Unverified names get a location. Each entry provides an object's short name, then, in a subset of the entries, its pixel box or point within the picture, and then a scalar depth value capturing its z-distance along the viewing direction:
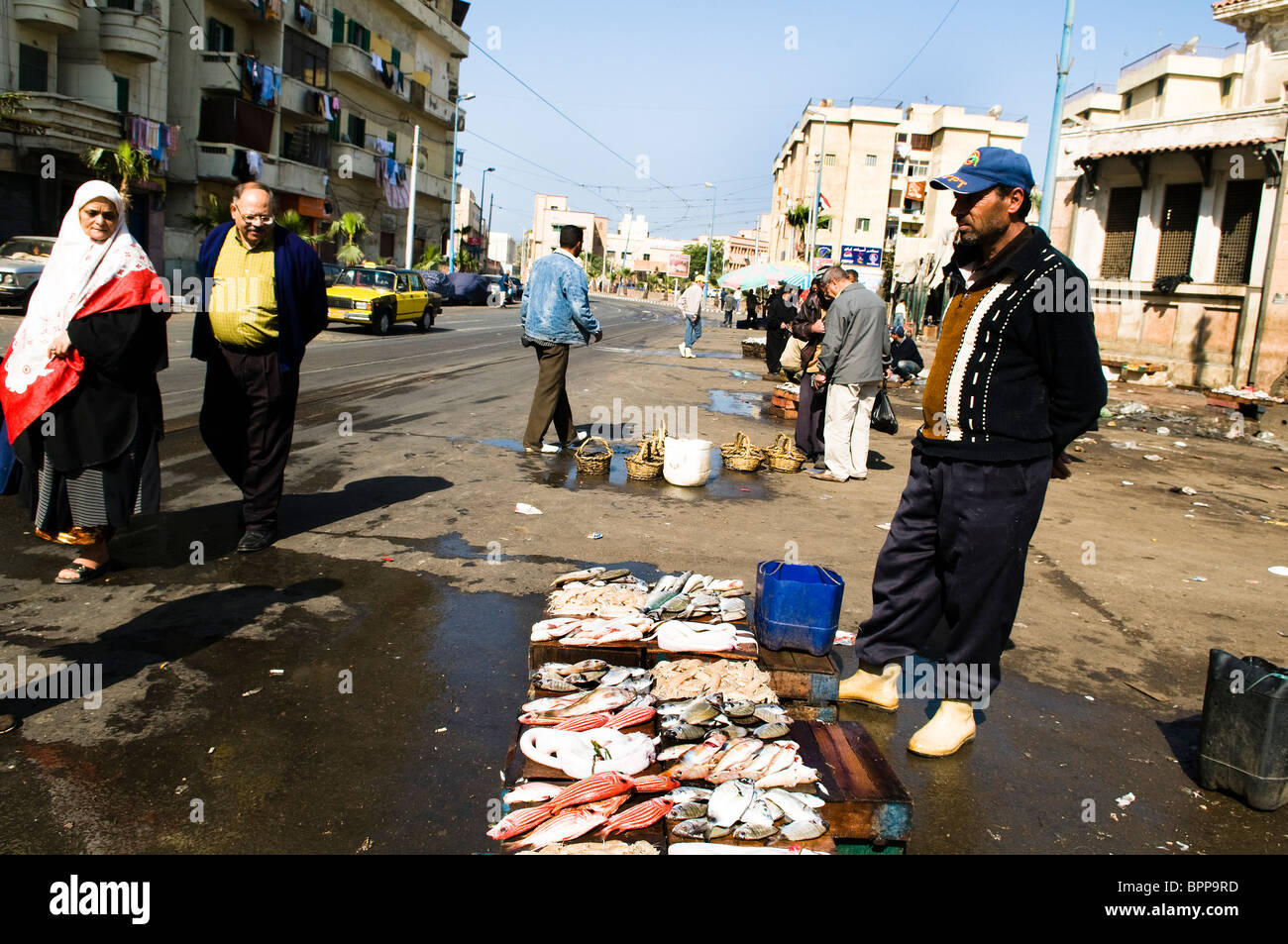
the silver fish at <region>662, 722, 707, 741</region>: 3.17
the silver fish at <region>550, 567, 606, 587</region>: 4.57
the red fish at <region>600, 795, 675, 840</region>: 2.67
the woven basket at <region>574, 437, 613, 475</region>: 8.25
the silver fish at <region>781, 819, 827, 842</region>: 2.66
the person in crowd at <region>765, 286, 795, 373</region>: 16.20
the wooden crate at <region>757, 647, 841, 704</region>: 3.73
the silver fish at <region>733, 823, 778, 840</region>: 2.63
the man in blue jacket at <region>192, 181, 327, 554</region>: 5.48
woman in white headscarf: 4.72
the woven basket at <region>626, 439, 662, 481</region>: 8.26
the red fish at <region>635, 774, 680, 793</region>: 2.90
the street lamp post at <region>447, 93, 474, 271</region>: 53.52
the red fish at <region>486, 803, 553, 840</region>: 2.69
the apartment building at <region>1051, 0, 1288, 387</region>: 22.78
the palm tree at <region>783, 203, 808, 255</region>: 61.22
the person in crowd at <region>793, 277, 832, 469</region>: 9.74
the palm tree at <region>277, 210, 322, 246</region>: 33.53
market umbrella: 24.91
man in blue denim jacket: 8.66
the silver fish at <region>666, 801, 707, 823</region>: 2.72
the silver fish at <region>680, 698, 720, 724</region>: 3.29
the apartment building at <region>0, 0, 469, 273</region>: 26.77
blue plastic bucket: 3.86
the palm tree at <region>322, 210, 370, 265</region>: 39.03
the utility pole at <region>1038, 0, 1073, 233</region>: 17.95
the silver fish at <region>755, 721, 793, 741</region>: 3.22
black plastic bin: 3.34
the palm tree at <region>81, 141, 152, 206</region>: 26.44
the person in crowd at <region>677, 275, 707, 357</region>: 24.03
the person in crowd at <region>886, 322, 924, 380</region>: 12.51
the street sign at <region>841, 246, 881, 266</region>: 41.75
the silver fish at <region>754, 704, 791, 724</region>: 3.32
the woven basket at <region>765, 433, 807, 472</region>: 9.23
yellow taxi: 24.38
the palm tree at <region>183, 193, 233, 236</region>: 31.58
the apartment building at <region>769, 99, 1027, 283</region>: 82.56
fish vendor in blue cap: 3.33
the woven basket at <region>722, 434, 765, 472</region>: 8.97
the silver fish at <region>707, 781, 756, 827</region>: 2.68
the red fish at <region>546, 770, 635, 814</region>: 2.77
